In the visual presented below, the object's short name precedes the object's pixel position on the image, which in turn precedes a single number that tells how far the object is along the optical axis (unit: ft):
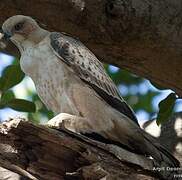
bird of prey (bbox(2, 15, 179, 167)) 28.07
